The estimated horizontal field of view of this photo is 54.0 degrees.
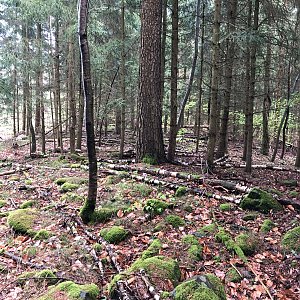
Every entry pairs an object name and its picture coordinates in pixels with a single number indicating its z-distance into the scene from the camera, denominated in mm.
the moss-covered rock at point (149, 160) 9305
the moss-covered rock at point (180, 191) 6580
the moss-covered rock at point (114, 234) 4809
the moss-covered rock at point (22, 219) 5430
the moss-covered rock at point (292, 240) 4543
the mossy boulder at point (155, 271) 3482
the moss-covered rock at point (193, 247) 4297
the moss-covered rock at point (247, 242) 4500
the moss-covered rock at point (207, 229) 4957
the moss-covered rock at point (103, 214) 5543
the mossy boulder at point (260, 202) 5902
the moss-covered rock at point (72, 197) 6777
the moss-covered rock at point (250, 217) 5535
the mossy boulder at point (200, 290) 3199
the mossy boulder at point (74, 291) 3270
